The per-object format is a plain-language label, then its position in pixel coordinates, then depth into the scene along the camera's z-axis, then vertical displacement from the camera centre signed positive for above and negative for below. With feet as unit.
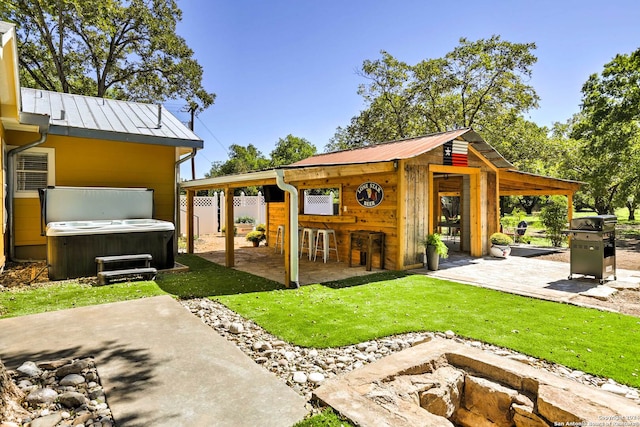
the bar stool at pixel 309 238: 29.66 -2.30
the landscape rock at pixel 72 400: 7.70 -4.09
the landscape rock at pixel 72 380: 8.59 -4.09
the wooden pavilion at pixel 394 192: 21.84 +1.40
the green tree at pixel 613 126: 46.65 +11.55
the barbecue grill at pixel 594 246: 19.76 -2.15
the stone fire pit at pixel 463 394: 7.02 -4.10
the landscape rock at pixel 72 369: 9.05 -4.05
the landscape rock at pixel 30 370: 8.84 -3.95
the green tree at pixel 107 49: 47.55 +25.14
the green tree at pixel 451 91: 57.31 +20.71
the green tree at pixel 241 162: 112.73 +17.31
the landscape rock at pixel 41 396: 7.69 -4.04
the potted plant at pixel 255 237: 38.60 -2.82
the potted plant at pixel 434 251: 24.11 -2.81
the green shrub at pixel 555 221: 39.52 -1.37
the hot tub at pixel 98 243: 20.08 -1.82
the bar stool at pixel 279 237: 31.87 -2.57
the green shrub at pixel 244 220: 56.34 -1.34
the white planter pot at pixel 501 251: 29.76 -3.51
